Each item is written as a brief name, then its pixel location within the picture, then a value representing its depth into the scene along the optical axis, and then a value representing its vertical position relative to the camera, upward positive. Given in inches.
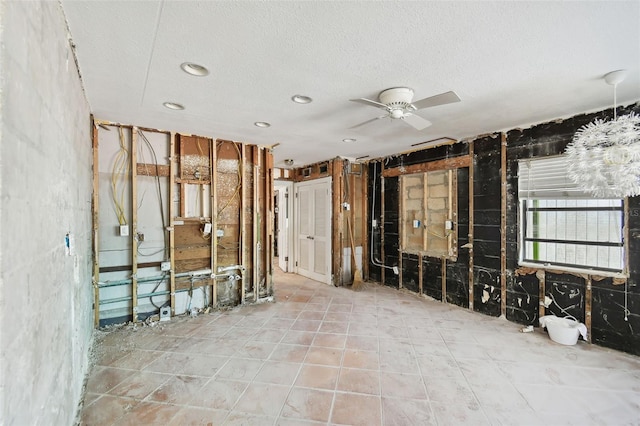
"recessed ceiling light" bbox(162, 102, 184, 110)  109.4 +42.7
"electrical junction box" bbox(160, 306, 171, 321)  143.0 -52.1
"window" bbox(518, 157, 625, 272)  115.6 -5.6
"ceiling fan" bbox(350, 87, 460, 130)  86.5 +35.0
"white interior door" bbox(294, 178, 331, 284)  221.1 -14.9
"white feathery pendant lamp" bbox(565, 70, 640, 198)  84.2 +17.0
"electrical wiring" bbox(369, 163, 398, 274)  218.1 -14.4
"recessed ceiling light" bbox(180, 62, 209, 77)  81.4 +42.9
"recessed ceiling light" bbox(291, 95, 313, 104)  102.2 +42.0
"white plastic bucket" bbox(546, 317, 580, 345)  117.3 -51.3
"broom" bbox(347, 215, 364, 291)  207.9 -47.4
